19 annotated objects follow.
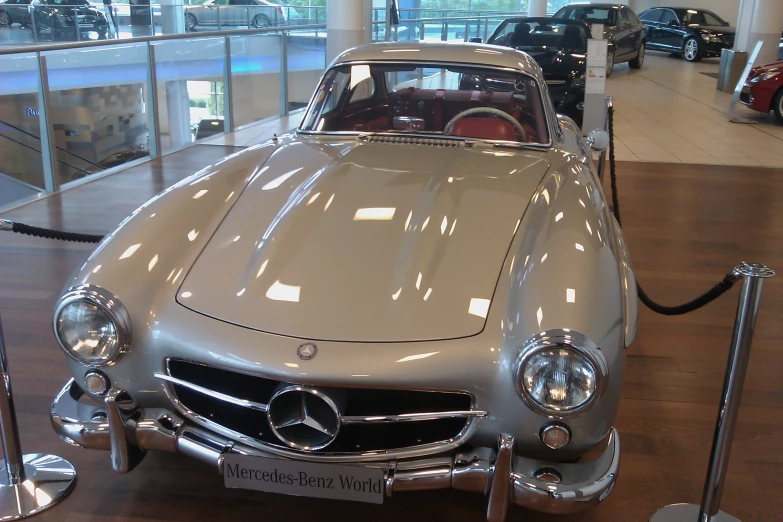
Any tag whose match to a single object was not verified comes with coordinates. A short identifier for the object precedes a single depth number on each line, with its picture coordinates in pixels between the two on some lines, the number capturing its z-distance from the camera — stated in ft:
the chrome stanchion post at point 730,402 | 7.11
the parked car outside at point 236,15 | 47.70
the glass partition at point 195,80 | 29.71
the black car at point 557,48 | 34.53
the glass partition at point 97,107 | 24.94
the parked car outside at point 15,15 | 38.73
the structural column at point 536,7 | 62.85
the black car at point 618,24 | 51.49
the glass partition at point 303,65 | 35.70
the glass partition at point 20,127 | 20.07
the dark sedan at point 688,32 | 62.59
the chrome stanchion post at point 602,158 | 19.08
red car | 33.50
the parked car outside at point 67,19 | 39.04
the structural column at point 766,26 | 40.11
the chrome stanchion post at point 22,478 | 7.98
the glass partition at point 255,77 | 31.86
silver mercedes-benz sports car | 6.50
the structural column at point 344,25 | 32.03
